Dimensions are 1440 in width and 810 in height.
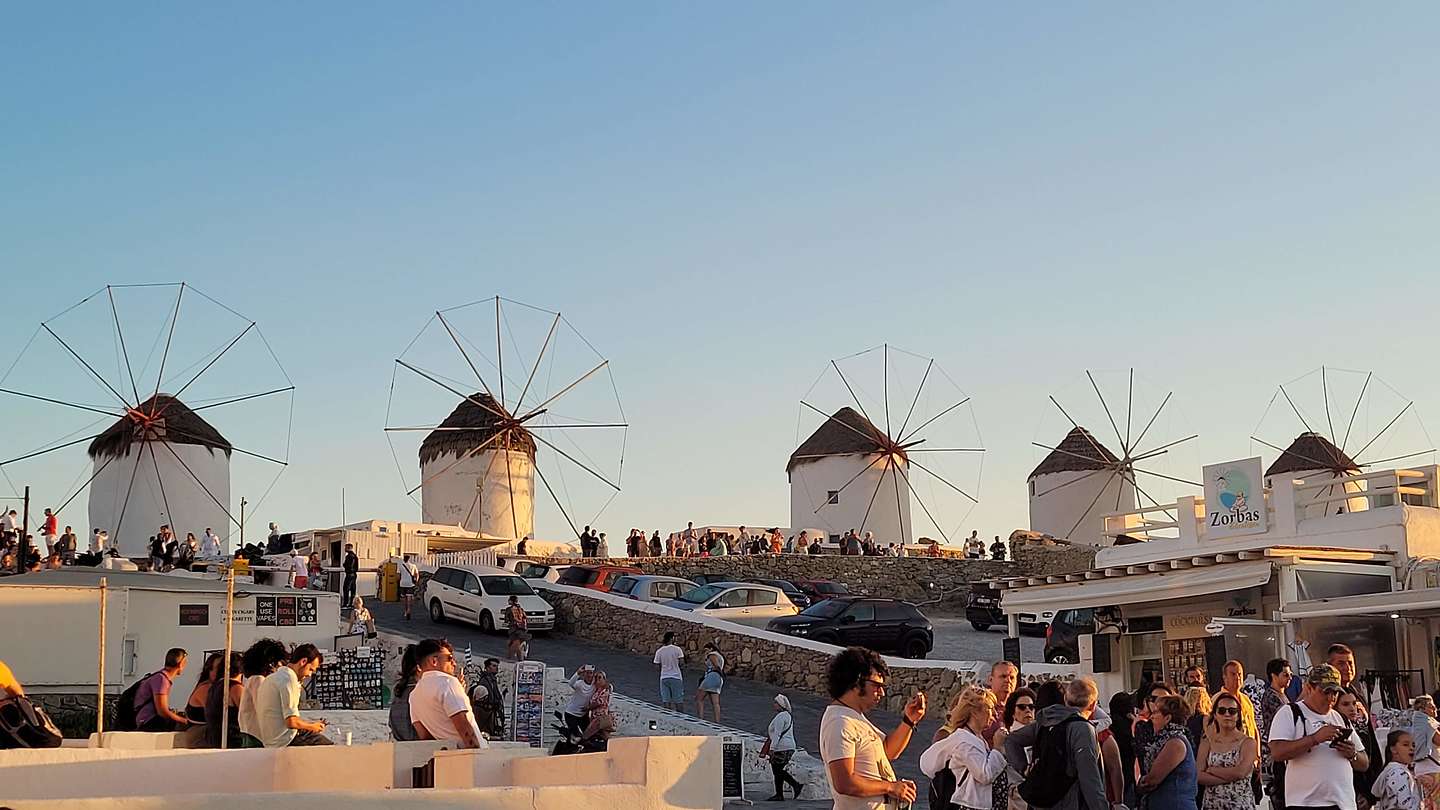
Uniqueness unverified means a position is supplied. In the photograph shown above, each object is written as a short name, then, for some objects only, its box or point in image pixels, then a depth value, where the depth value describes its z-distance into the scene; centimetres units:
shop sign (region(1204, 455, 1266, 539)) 2278
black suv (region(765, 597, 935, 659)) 2925
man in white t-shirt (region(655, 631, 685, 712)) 2361
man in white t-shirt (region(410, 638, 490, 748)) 894
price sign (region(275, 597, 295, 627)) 2711
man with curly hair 733
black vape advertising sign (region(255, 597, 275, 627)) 2698
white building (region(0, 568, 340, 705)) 2425
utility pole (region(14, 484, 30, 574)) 2986
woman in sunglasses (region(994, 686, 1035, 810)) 896
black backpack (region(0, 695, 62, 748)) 973
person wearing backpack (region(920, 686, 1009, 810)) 843
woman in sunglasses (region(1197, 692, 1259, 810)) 915
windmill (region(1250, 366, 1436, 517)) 5697
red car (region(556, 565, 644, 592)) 3538
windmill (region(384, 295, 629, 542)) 5684
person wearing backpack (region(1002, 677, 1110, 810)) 811
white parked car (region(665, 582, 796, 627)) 3175
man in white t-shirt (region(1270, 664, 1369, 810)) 921
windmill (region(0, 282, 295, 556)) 5197
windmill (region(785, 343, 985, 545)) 6203
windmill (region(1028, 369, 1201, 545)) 6062
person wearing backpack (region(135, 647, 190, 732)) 1104
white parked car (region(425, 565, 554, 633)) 3184
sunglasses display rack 2395
